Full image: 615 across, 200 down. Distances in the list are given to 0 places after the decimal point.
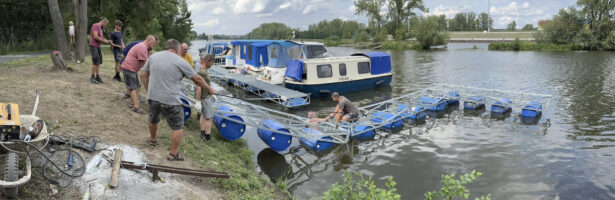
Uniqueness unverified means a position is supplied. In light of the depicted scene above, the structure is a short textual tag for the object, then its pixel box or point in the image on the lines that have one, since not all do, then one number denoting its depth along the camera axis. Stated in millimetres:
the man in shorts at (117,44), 11412
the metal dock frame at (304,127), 9625
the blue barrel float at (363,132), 12317
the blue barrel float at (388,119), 13473
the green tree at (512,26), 160250
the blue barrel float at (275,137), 10250
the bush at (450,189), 4492
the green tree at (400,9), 90750
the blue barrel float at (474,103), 16734
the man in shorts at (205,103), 8828
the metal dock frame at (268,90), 17530
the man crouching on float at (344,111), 12522
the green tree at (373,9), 94938
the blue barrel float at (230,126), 9891
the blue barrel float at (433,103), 16234
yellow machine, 4836
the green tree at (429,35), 70000
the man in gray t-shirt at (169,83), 6340
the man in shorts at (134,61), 9031
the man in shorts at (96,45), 11039
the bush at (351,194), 4430
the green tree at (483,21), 159000
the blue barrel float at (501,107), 15829
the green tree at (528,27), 152375
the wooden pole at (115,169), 5305
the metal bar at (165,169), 5760
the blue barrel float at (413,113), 14758
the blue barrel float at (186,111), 10238
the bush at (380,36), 86419
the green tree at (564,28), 59812
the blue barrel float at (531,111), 14977
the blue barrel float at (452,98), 17438
